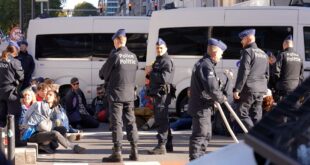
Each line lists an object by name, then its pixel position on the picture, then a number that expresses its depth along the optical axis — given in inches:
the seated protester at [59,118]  425.4
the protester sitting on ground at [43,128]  397.4
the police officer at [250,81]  386.9
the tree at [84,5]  5043.3
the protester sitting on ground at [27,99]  436.7
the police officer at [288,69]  461.7
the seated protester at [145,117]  524.4
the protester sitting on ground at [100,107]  598.9
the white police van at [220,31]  571.8
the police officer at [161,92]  398.6
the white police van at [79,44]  682.2
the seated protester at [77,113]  538.6
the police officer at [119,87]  368.2
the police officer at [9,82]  401.7
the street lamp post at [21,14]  1410.8
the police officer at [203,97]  317.4
